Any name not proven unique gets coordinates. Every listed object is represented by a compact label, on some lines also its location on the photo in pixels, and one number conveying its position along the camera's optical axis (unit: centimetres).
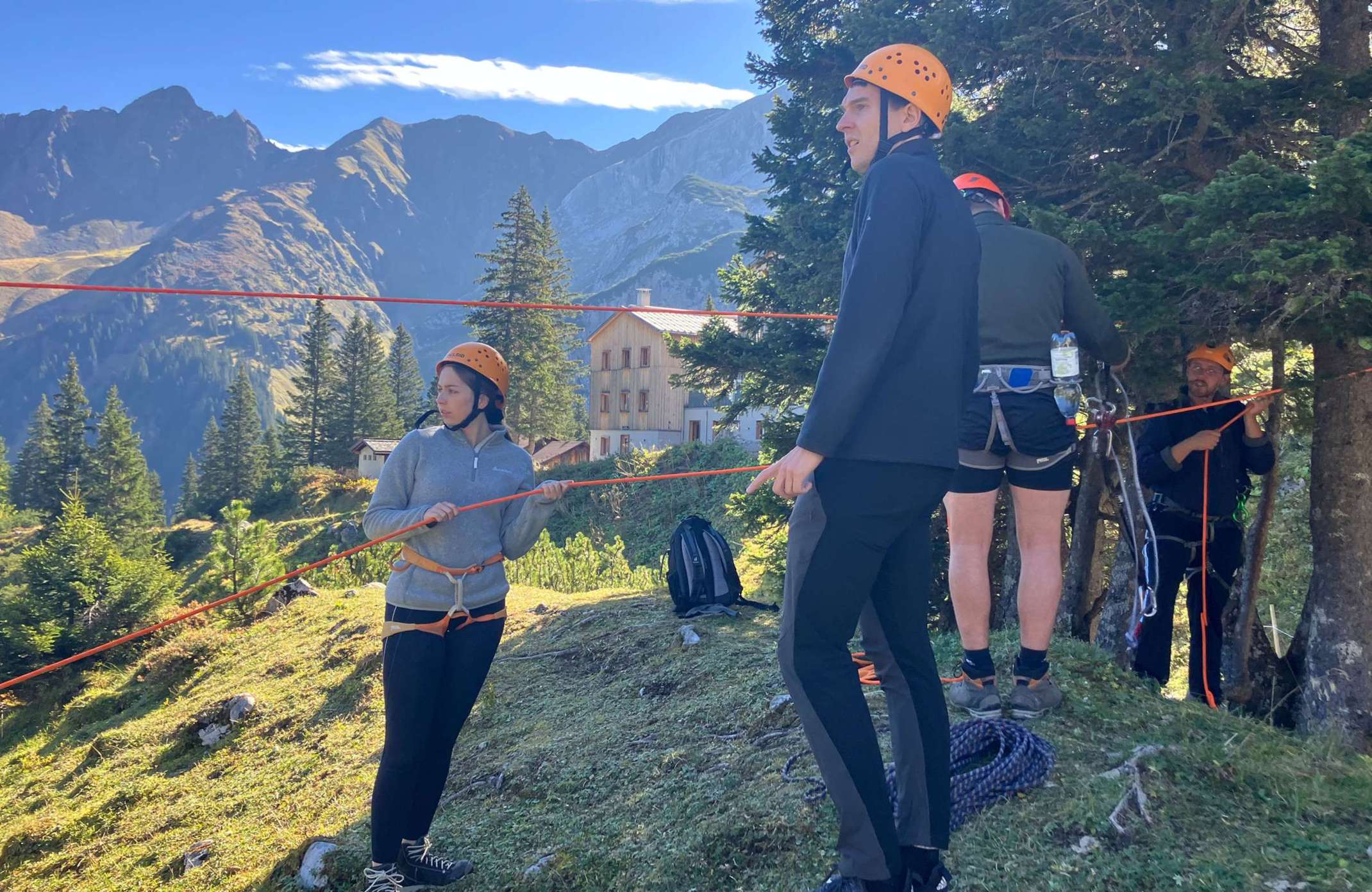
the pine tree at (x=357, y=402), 5716
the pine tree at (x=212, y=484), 6219
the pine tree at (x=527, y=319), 4488
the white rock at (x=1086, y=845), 302
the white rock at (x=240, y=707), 912
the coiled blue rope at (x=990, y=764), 342
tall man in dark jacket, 249
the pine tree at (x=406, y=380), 6500
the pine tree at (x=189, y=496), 6662
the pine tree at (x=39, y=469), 5738
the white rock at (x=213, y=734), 892
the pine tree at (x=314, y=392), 5809
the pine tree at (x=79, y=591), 1989
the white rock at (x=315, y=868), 446
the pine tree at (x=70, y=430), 5666
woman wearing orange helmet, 379
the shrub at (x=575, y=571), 1616
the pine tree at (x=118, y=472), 5588
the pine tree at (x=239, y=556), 1827
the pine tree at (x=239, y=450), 6353
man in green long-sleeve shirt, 401
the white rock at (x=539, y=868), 390
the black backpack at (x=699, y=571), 885
